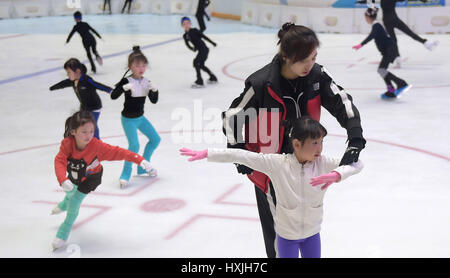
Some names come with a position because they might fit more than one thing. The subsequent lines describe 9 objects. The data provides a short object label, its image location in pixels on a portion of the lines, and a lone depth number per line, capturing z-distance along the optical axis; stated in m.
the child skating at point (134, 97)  6.90
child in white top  3.53
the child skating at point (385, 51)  11.06
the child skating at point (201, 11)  19.05
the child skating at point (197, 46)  12.74
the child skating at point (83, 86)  7.11
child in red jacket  5.11
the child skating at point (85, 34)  15.30
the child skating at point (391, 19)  13.61
